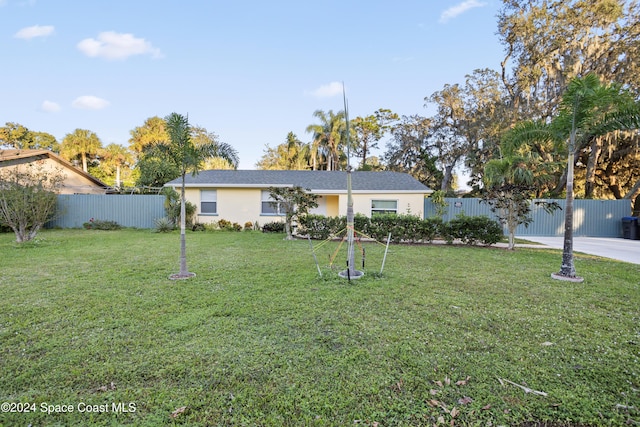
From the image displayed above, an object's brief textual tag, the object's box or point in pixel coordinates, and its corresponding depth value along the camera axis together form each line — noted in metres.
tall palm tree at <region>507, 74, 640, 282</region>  5.82
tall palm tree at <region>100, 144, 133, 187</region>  27.19
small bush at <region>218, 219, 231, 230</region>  14.77
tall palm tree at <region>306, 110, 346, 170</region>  23.97
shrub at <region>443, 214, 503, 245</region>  10.26
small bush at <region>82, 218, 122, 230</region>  14.89
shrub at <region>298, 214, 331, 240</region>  11.58
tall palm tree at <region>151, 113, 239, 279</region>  5.88
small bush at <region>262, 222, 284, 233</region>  14.16
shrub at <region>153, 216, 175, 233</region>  13.95
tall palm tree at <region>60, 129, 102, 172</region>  25.61
